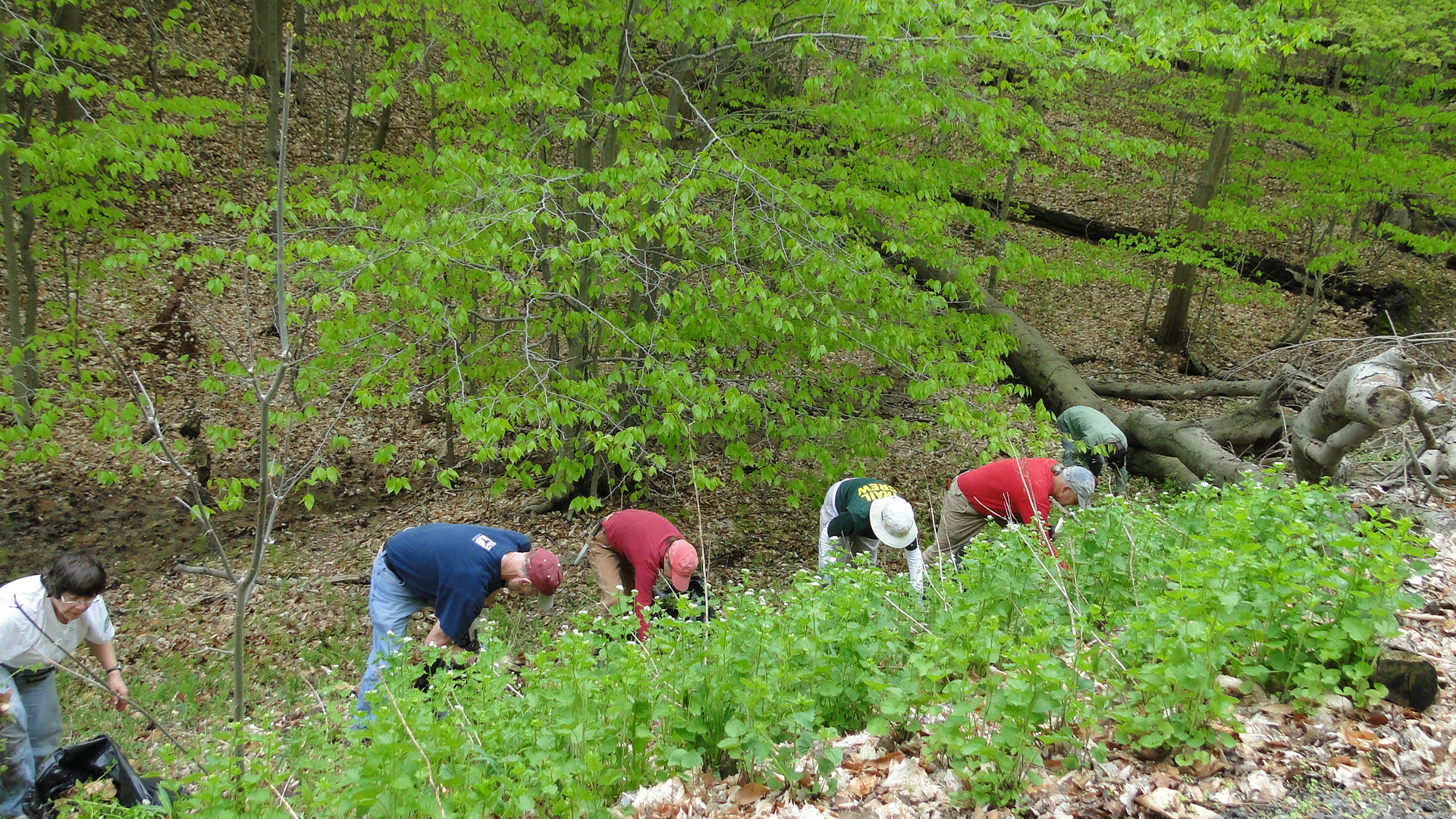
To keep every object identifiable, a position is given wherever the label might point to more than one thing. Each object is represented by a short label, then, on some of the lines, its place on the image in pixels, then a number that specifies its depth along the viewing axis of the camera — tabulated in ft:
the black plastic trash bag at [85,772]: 11.83
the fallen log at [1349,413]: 15.43
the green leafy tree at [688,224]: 19.04
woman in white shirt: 11.84
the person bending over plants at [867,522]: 17.35
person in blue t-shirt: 14.21
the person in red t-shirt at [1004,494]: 18.08
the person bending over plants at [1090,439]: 21.22
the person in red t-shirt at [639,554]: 15.39
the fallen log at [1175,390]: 32.73
